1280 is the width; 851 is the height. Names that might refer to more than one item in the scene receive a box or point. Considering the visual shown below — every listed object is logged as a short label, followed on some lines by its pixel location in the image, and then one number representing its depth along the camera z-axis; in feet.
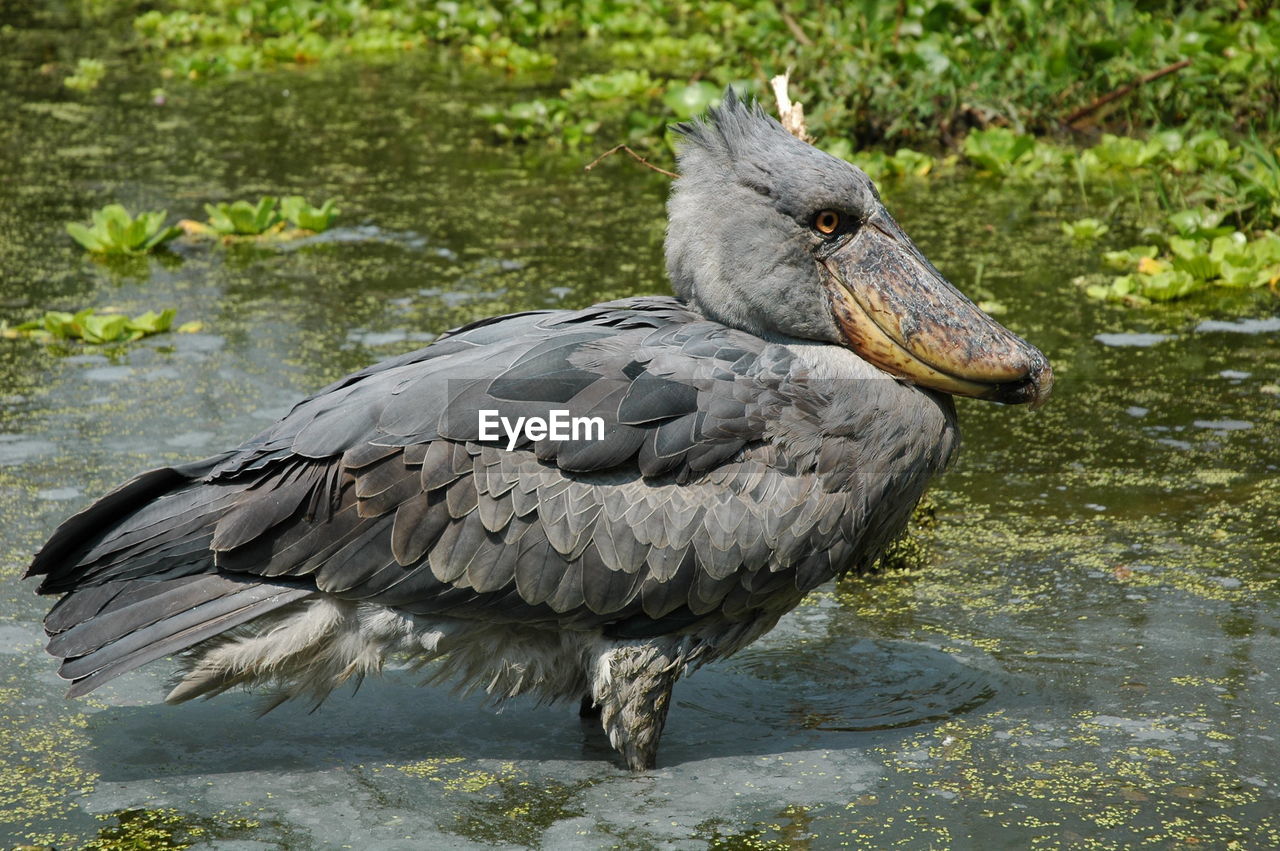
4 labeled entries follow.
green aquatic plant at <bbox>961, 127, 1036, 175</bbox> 27.25
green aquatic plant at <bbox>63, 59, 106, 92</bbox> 38.88
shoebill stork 11.27
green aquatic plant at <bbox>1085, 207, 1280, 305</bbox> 21.24
